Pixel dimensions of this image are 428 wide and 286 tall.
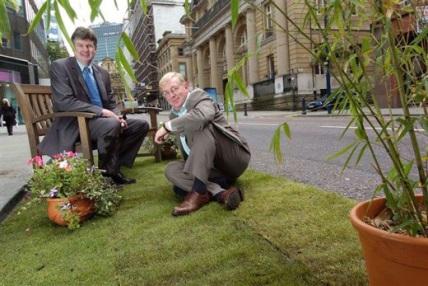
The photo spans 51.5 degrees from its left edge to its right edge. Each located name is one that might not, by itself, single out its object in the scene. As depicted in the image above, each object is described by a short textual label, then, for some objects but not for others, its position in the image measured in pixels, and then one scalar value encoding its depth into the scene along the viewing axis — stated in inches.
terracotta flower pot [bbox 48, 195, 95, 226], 118.7
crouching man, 125.6
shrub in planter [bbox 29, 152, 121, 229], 119.2
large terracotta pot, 49.7
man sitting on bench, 152.4
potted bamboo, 51.1
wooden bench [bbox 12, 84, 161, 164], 147.3
